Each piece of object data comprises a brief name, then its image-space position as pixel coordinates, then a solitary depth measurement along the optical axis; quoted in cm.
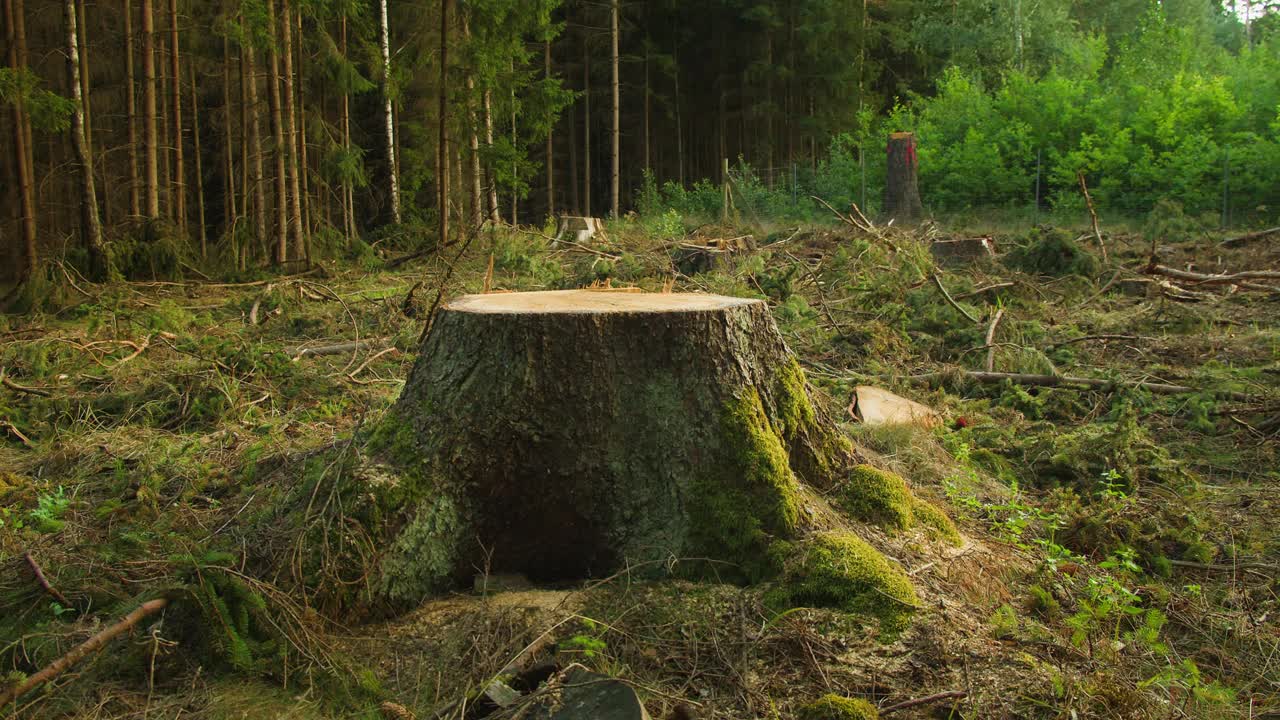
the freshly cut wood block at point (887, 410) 519
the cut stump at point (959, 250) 1054
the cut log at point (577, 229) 1336
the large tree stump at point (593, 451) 295
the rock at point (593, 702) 211
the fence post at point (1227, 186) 1490
